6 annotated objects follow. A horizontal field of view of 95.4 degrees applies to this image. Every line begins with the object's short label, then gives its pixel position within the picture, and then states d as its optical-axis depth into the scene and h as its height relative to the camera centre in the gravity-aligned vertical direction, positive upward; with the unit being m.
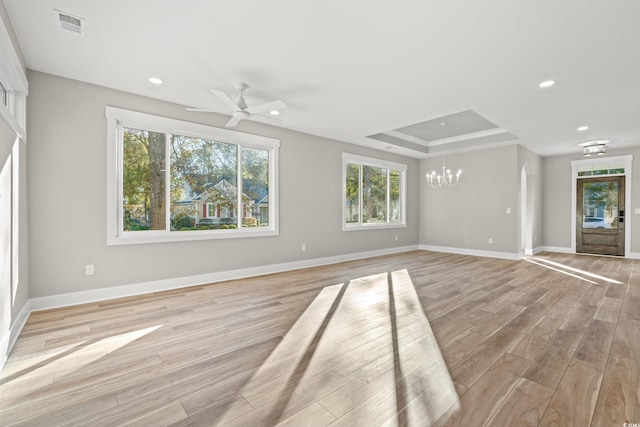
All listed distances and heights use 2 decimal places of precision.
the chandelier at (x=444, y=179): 6.40 +0.85
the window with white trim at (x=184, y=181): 3.94 +0.48
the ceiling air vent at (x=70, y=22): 2.46 +1.66
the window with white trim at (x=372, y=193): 6.90 +0.49
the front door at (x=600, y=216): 7.30 -0.12
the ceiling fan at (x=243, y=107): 3.47 +1.30
